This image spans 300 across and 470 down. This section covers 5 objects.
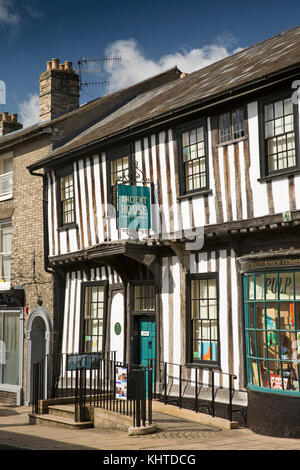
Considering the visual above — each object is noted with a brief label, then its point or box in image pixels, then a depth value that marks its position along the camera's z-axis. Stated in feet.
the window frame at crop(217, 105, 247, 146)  41.45
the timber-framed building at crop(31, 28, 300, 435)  37.93
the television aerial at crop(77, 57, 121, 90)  73.72
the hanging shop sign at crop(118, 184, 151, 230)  47.50
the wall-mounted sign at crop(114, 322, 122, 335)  53.36
